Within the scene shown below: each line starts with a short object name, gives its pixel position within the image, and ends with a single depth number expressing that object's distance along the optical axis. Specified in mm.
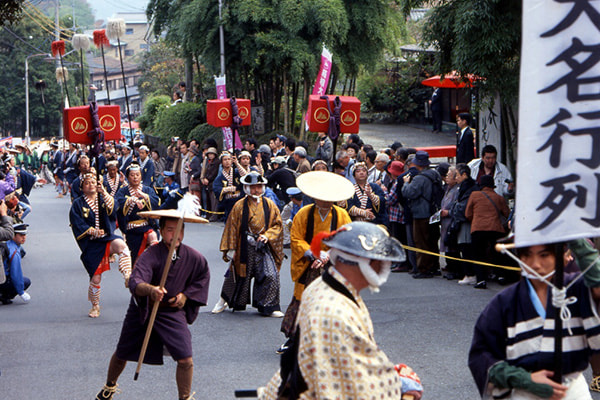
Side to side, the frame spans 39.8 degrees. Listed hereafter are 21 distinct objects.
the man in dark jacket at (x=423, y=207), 11961
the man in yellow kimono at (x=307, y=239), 7703
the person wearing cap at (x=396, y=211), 12477
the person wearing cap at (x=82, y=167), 13631
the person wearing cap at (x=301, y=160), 15375
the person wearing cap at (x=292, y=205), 11938
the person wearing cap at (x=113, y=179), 11984
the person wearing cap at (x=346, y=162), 12820
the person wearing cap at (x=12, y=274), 10781
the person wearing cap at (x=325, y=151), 16547
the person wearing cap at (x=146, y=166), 16125
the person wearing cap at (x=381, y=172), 13188
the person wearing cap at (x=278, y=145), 18672
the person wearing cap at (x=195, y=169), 20266
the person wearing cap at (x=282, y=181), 15273
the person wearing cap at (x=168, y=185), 18362
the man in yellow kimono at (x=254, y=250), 9570
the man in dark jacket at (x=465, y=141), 14020
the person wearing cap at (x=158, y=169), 20125
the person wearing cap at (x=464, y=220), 11219
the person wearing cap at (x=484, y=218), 10742
